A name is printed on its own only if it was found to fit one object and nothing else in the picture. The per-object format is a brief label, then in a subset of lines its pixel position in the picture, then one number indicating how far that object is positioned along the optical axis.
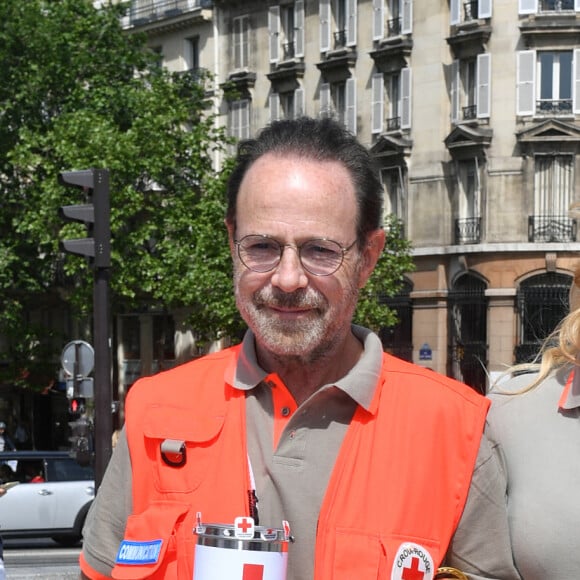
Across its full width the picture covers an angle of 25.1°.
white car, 20.16
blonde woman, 3.38
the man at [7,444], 34.24
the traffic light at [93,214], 12.11
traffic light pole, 12.14
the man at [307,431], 3.16
